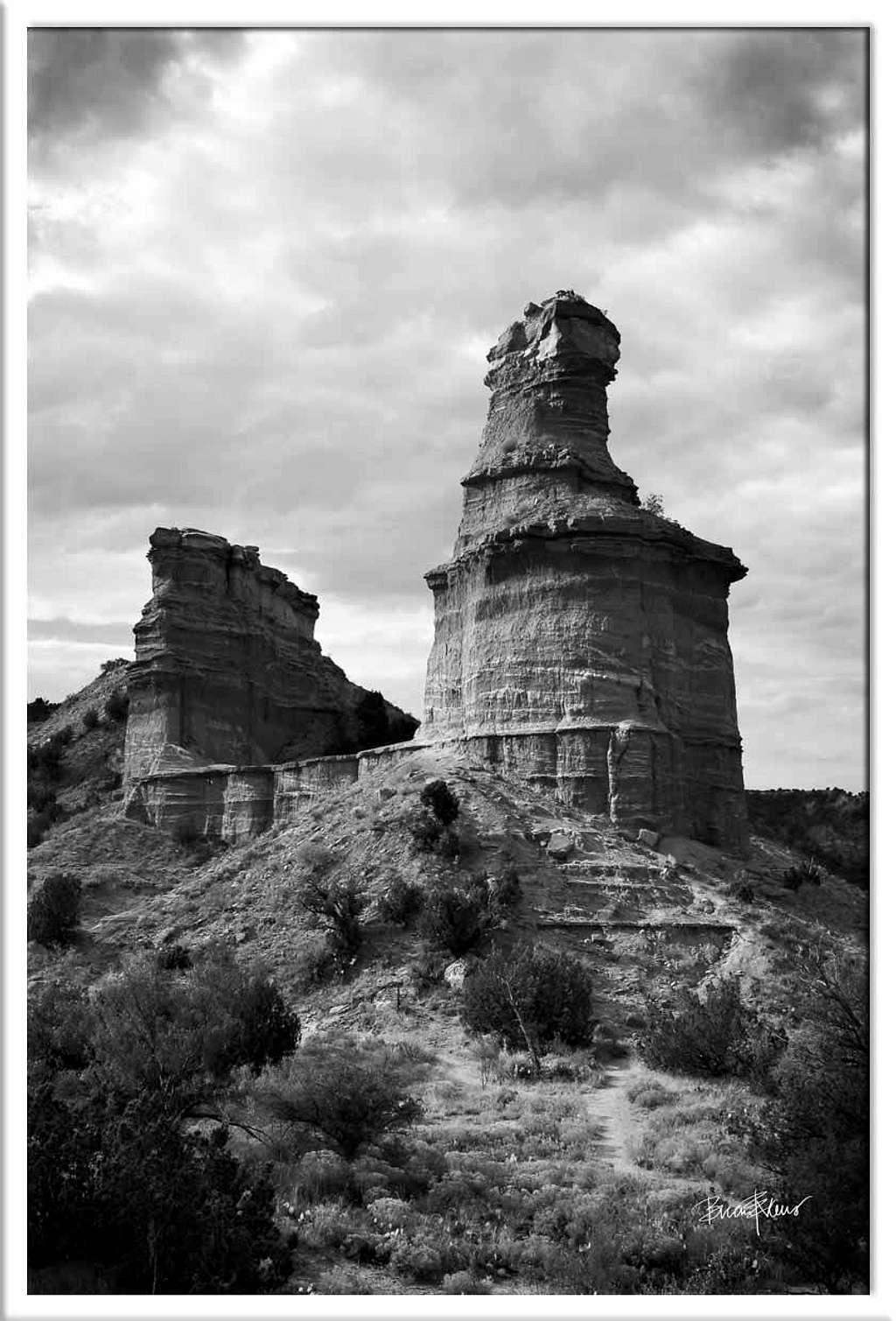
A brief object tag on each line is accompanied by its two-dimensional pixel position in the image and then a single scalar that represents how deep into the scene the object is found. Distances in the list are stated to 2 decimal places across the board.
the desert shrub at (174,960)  33.19
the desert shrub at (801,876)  36.78
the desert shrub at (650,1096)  23.08
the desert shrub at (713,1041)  24.25
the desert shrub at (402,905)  31.59
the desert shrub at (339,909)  31.17
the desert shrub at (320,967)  30.84
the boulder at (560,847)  32.88
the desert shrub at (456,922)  29.80
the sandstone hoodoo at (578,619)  35.59
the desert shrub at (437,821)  33.16
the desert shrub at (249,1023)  23.66
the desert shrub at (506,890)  31.00
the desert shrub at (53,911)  38.84
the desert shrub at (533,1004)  26.48
